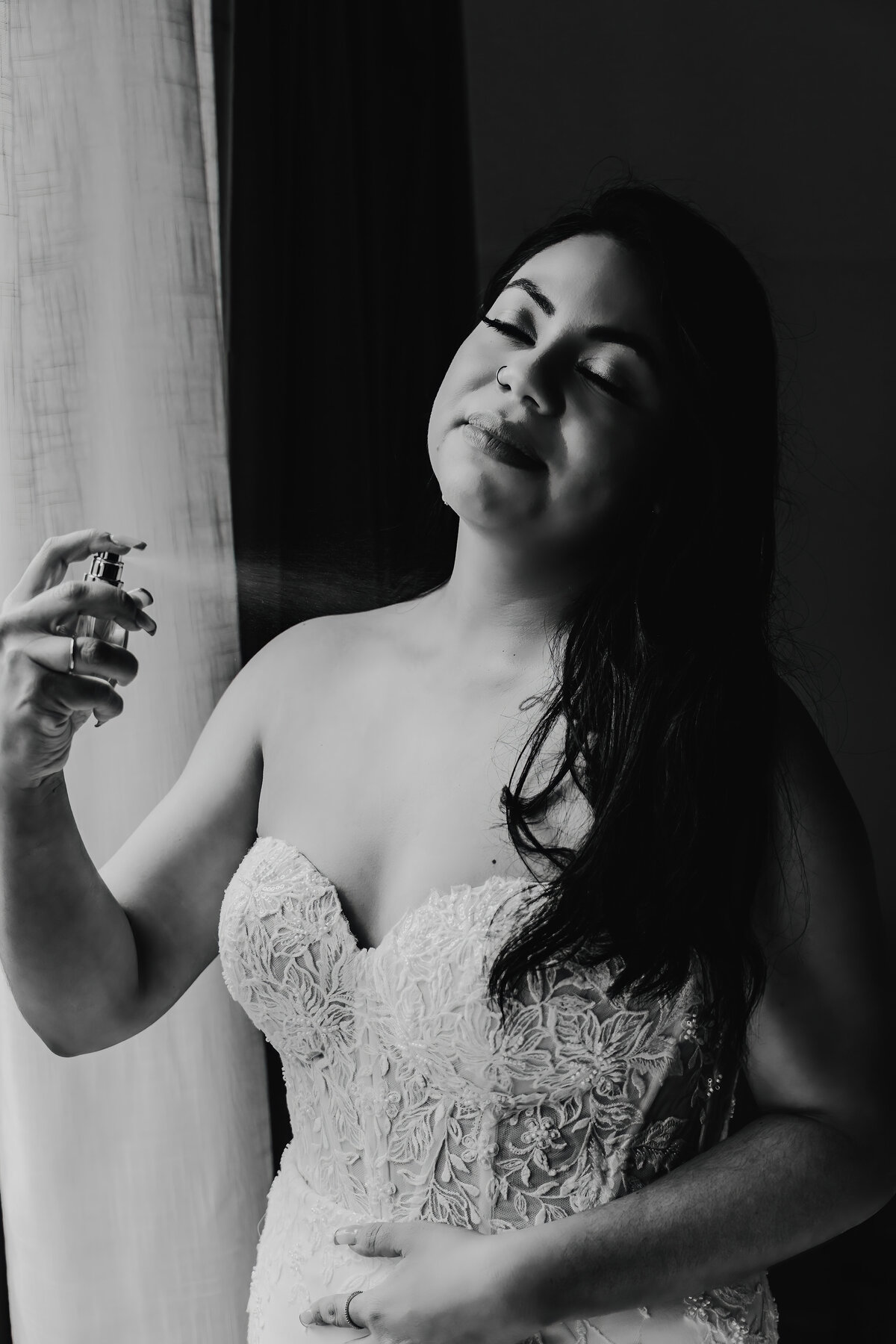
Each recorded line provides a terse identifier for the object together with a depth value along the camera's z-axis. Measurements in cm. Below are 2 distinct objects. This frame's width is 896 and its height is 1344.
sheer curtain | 110
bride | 92
